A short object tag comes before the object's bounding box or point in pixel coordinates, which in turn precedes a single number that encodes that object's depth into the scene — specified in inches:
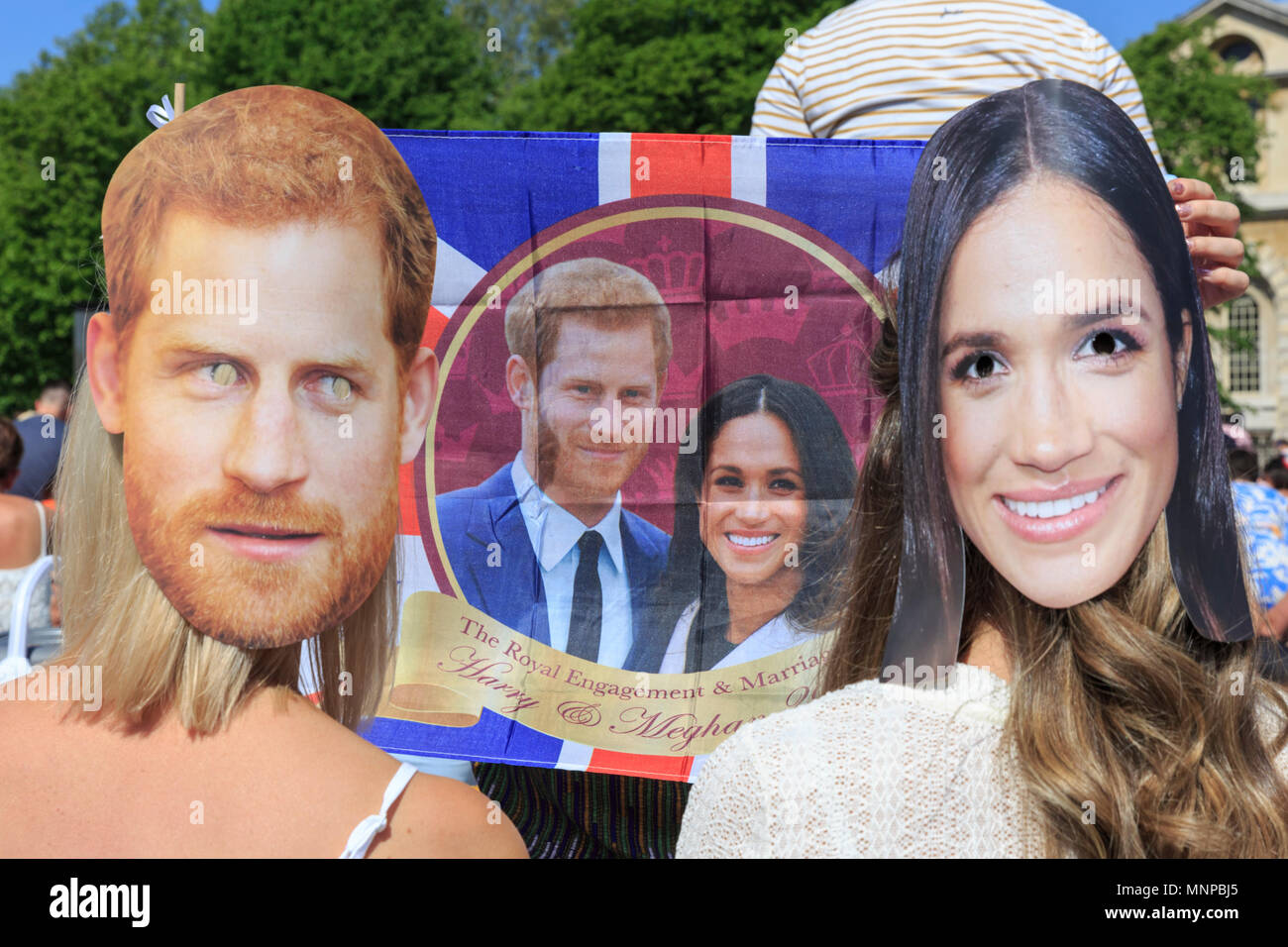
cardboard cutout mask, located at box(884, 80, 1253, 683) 48.6
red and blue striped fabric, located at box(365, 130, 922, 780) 55.0
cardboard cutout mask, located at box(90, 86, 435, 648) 48.8
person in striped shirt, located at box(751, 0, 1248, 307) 56.1
